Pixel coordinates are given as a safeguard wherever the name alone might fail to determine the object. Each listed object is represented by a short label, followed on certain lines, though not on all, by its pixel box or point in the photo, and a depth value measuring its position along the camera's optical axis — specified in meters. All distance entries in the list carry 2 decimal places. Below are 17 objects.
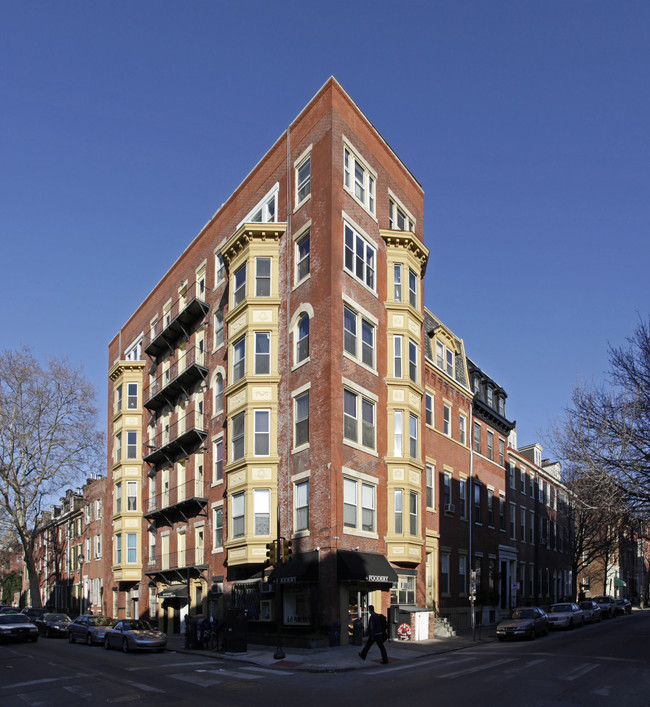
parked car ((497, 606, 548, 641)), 31.47
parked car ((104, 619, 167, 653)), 28.36
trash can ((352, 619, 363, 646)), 26.25
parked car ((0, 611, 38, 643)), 32.31
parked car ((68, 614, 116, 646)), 33.12
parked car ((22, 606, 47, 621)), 46.27
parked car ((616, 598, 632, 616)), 55.69
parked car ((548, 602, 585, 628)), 37.98
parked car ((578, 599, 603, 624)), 43.69
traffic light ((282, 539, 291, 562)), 23.44
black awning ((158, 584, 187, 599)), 36.91
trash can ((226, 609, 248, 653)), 26.45
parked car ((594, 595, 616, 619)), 50.38
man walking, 21.86
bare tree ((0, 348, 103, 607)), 50.16
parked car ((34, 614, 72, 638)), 40.46
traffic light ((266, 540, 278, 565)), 23.73
